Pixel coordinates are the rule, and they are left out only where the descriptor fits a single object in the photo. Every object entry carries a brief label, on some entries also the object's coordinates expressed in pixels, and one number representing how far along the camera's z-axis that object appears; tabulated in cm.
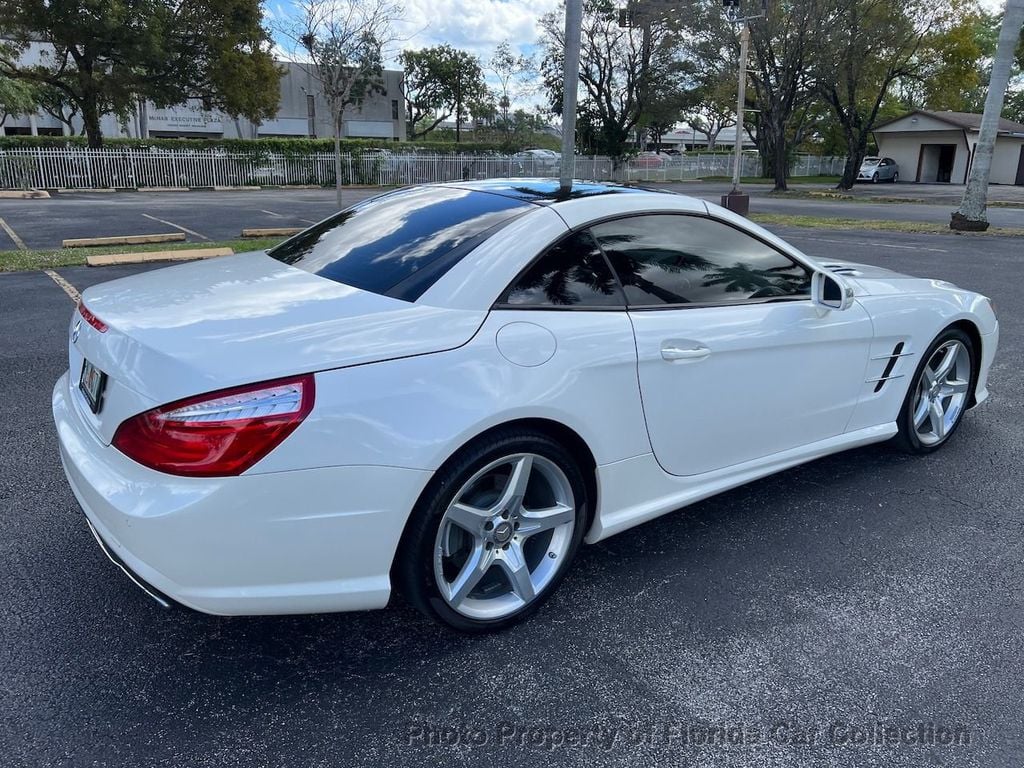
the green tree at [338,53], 2219
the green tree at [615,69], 4025
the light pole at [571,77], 1252
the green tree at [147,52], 2648
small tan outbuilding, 4591
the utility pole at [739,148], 2031
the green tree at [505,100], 4634
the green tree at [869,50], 2925
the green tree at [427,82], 6519
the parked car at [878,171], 4728
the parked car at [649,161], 4527
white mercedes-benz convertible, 221
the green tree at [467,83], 6319
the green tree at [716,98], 3656
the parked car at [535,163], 3616
